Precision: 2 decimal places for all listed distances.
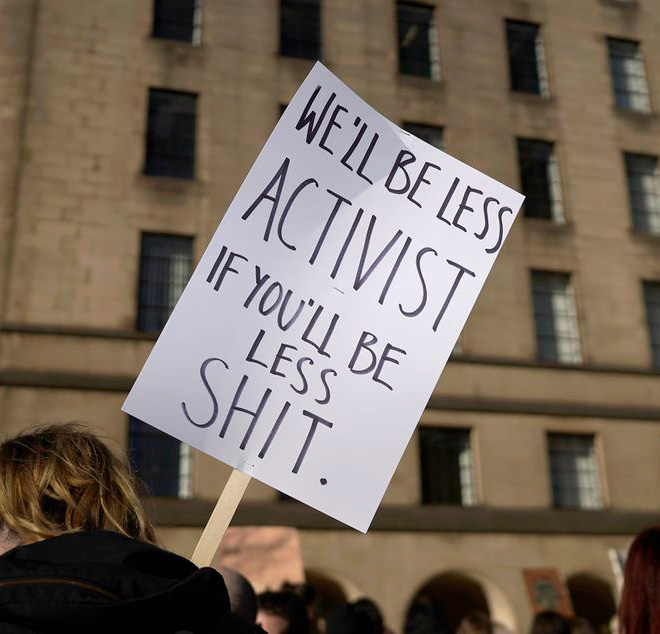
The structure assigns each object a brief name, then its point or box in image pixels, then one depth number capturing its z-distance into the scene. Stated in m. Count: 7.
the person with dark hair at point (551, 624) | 6.89
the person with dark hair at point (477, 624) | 7.46
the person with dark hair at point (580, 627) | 7.52
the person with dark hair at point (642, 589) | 3.17
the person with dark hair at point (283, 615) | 5.70
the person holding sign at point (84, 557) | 1.80
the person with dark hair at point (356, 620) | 5.46
